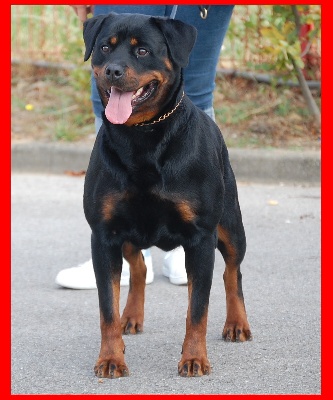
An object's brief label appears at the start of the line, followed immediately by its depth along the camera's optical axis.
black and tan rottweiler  4.63
